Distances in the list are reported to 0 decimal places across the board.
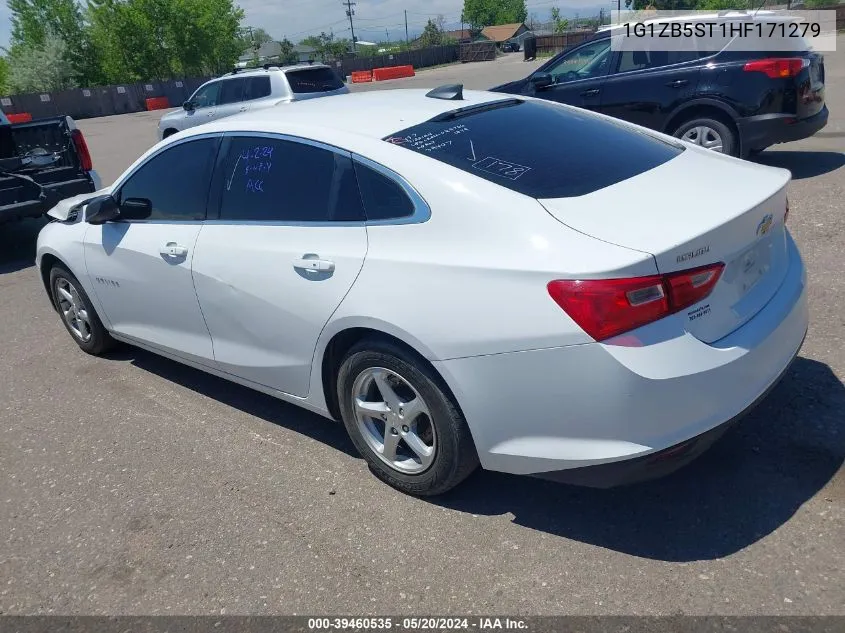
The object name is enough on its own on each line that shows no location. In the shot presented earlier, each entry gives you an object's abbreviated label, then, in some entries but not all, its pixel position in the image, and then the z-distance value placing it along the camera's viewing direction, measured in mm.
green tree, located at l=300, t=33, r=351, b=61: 102206
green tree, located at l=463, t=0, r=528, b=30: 144125
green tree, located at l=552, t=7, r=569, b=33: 102406
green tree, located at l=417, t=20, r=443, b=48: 107062
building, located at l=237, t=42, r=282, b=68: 123269
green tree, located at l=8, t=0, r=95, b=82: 53219
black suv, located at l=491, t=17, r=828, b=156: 7340
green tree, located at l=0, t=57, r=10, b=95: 50669
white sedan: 2445
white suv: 13984
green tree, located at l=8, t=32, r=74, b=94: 48188
